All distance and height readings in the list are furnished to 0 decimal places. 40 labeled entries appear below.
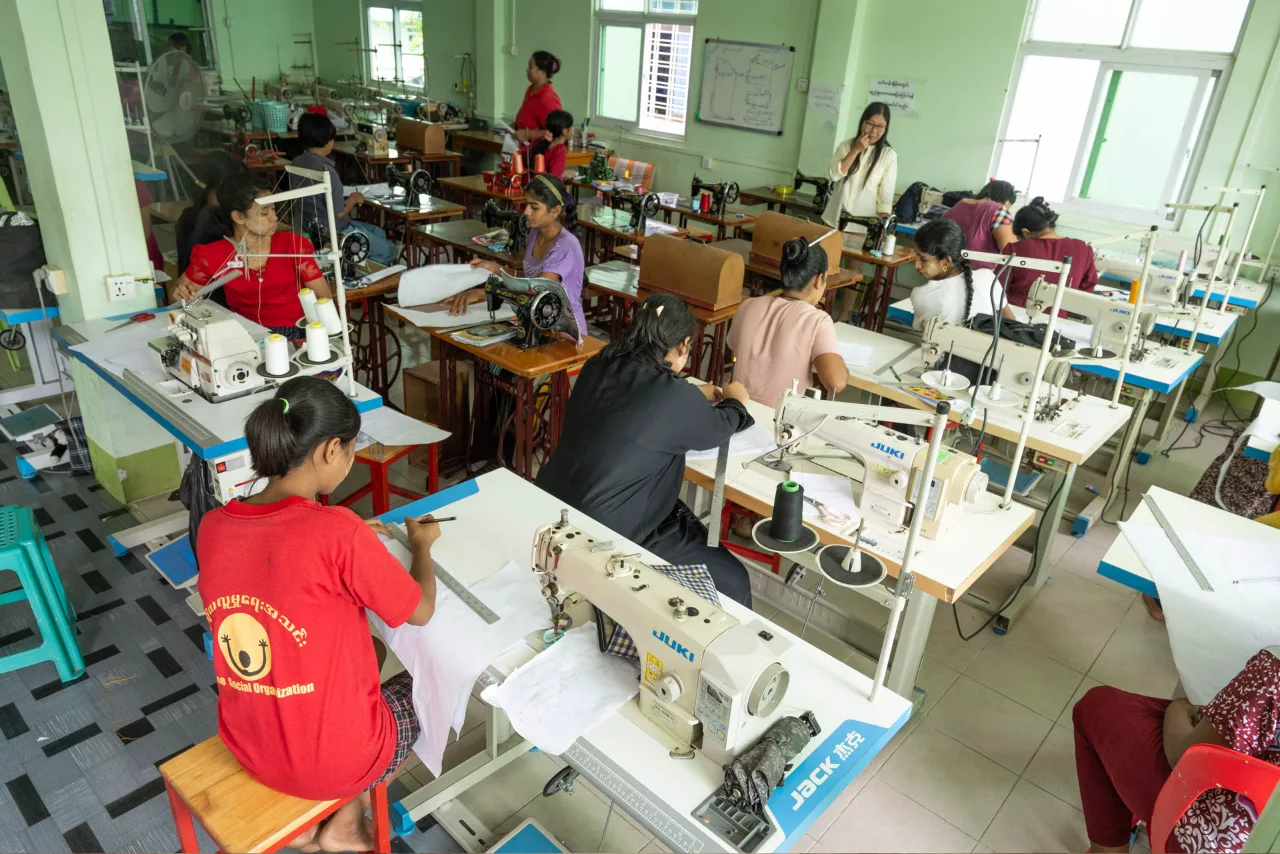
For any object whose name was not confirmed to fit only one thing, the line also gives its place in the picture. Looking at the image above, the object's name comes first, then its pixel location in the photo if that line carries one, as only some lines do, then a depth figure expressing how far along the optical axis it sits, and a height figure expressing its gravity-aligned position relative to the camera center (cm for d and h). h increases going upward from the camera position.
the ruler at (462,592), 180 -114
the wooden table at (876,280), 544 -134
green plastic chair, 244 -161
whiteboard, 728 -23
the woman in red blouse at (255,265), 312 -86
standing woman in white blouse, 569 -69
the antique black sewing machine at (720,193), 595 -91
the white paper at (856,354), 350 -113
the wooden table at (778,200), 671 -105
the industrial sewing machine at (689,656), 136 -93
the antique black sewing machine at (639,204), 525 -91
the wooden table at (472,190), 603 -104
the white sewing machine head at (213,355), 252 -96
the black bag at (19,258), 318 -91
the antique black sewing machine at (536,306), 321 -94
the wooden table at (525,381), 325 -129
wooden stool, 159 -140
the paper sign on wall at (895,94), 664 -19
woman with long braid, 340 -80
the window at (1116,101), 553 -11
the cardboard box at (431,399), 379 -157
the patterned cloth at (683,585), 165 -102
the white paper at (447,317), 352 -111
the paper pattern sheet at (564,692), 152 -113
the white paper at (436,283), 374 -103
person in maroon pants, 163 -143
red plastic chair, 154 -121
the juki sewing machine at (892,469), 209 -93
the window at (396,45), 1016 -16
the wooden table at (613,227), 524 -107
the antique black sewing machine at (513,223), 405 -84
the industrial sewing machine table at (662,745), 138 -114
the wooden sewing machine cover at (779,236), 493 -96
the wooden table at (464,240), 441 -110
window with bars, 803 -12
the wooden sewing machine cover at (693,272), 416 -102
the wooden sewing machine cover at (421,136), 730 -83
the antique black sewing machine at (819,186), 650 -91
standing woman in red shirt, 740 -48
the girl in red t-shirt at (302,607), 148 -98
